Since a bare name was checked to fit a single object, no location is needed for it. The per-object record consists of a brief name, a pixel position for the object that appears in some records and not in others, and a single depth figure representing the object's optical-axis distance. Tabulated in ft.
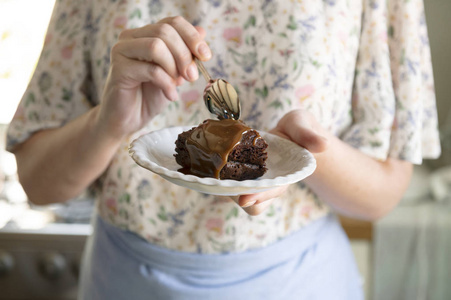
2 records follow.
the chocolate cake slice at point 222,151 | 2.17
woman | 2.90
